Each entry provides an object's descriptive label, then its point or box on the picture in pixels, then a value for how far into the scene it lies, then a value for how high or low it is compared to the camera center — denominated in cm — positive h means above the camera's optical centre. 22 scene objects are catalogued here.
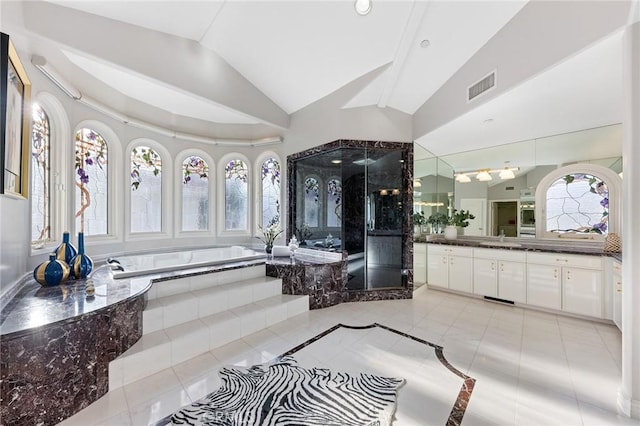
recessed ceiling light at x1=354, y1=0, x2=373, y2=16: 246 +214
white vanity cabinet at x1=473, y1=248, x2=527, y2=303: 336 -86
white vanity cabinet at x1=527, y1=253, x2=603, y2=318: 288 -86
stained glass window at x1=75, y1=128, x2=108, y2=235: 316 +44
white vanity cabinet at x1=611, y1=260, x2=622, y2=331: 265 -89
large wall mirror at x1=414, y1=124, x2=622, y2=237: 324 +68
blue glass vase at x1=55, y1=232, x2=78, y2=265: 229 -36
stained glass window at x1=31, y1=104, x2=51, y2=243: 238 +38
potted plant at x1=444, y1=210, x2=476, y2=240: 430 -14
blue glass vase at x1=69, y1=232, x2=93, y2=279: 232 -48
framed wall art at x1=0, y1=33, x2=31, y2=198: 152 +65
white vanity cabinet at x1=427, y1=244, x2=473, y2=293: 382 -87
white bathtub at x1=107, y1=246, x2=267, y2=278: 269 -66
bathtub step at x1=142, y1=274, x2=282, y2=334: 223 -93
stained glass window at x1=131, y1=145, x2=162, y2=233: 388 +40
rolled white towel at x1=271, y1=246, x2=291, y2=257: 396 -62
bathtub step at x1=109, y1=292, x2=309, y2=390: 183 -113
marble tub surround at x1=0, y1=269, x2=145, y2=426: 132 -84
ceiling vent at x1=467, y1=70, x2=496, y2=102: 248 +138
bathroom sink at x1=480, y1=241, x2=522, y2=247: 361 -45
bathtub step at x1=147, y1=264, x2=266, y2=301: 250 -78
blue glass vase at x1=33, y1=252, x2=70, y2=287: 206 -51
